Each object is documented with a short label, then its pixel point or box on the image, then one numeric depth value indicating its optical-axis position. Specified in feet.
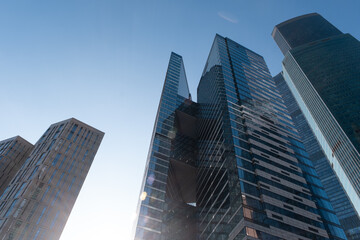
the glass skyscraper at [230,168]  190.70
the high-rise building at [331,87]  341.82
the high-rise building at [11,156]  316.91
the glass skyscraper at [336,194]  471.87
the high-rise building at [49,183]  216.54
